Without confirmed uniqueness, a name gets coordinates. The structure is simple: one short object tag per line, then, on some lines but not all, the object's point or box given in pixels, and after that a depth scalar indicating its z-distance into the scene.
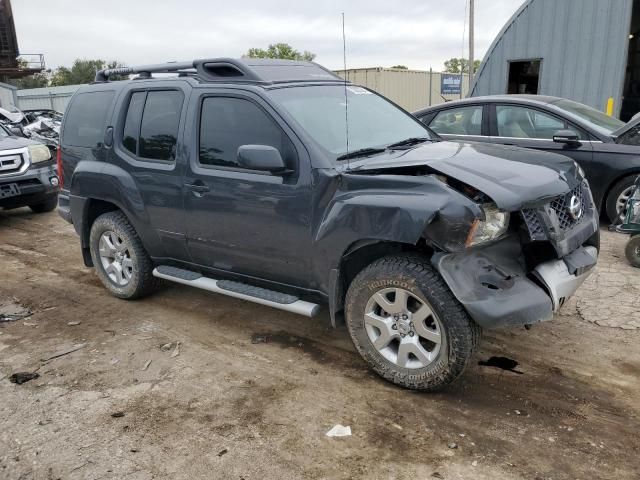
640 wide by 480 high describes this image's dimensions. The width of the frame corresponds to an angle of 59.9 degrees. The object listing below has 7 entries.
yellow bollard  11.78
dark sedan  6.46
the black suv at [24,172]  7.92
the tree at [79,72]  51.43
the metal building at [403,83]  25.48
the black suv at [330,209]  3.08
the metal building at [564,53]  11.67
